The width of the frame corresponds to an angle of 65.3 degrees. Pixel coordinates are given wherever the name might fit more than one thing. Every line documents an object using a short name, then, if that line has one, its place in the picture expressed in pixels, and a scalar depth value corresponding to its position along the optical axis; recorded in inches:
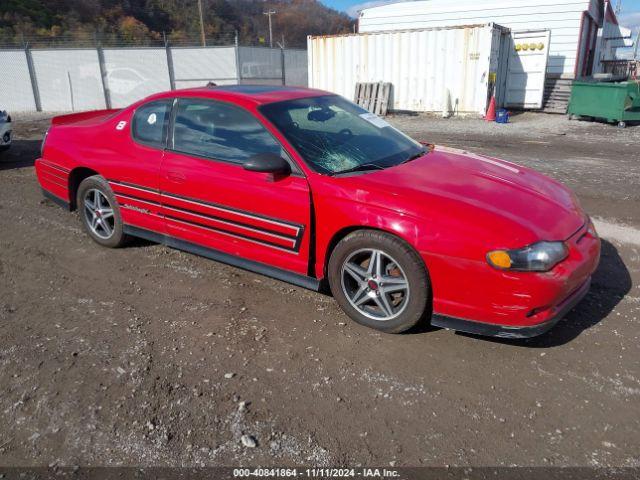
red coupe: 113.3
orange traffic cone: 584.7
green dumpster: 493.4
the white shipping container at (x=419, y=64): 589.9
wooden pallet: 657.0
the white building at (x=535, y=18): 732.7
